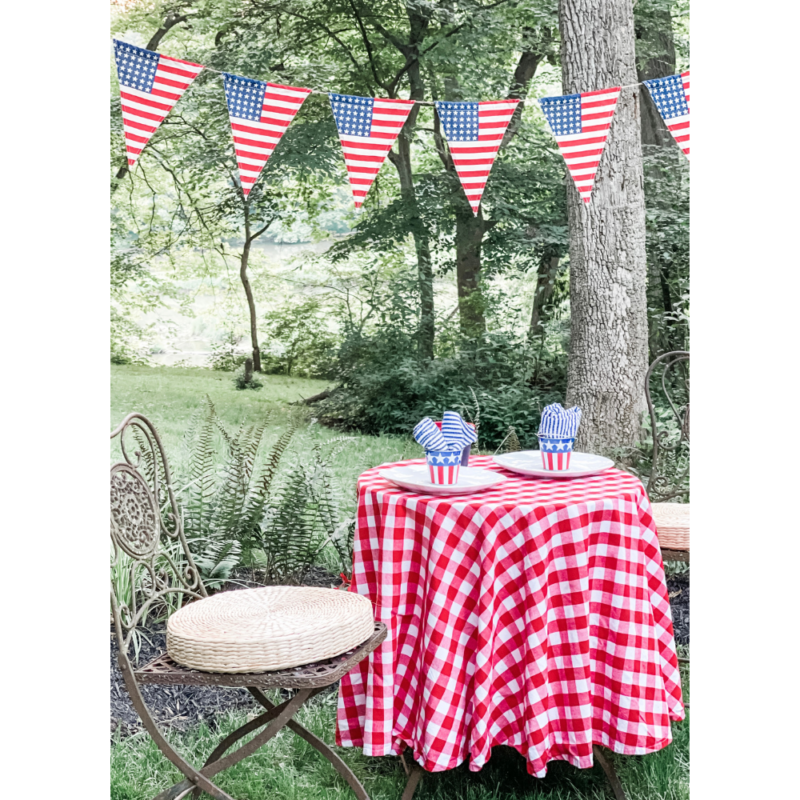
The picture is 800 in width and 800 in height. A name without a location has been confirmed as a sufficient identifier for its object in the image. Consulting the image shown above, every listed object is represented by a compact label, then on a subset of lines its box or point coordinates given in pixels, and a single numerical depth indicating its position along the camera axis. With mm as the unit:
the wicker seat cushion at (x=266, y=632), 1771
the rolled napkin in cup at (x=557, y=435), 2195
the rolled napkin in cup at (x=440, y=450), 2037
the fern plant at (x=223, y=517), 3533
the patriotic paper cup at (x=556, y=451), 2207
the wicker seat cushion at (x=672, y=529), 2568
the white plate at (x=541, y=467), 2191
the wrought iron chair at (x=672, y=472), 2572
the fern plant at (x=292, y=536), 3518
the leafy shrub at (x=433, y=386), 5336
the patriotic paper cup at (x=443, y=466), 2035
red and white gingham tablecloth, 1918
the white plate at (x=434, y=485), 2006
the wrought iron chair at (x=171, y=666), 1765
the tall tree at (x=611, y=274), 3996
